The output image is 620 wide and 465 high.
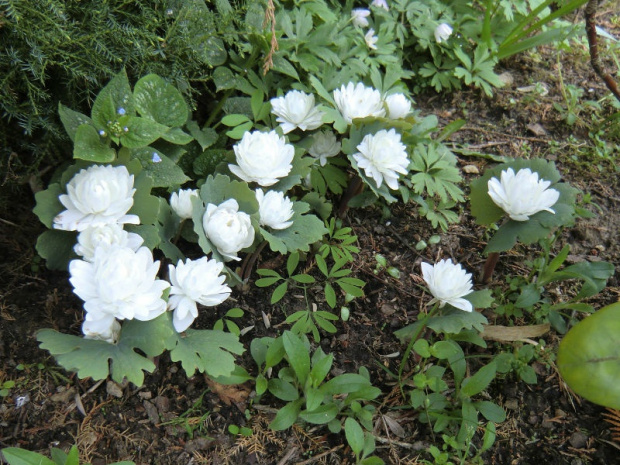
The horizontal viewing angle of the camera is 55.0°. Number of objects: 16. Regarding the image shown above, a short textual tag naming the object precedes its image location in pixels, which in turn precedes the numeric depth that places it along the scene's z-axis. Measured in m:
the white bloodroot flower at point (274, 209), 0.45
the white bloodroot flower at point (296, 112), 0.52
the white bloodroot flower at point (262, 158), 0.46
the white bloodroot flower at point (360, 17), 0.65
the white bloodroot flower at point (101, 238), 0.40
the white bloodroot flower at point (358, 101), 0.53
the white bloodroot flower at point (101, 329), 0.38
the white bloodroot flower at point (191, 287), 0.40
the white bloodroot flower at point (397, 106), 0.54
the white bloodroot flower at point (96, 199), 0.40
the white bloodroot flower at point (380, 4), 0.66
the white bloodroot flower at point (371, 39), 0.63
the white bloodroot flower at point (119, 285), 0.37
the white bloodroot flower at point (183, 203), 0.44
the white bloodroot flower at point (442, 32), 0.67
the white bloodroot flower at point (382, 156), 0.50
